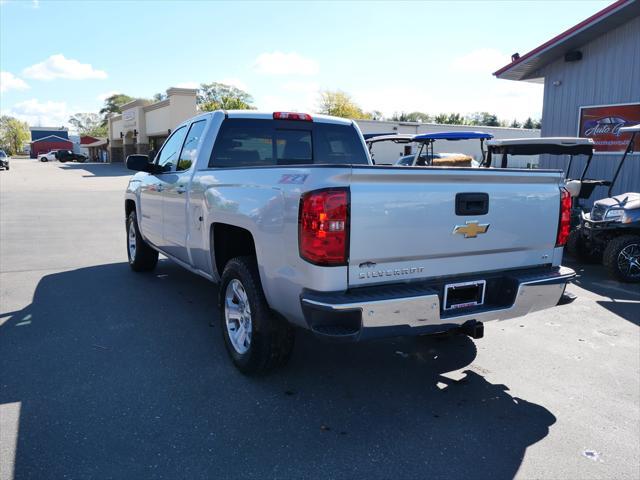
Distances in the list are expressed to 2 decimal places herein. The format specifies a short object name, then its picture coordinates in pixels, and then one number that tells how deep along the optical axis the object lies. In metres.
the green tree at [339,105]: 59.22
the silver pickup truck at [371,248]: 2.89
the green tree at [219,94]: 82.97
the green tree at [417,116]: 86.70
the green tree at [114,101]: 116.79
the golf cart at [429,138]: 14.09
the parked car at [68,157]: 76.40
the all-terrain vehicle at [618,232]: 7.13
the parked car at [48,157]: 78.19
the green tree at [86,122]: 151.45
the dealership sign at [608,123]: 11.03
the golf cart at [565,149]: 8.66
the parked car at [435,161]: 11.32
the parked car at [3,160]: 42.80
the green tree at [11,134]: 129.75
